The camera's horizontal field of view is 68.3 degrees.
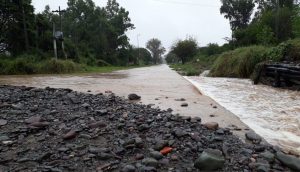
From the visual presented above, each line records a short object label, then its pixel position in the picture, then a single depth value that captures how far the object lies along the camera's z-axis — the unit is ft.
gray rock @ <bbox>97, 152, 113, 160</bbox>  8.44
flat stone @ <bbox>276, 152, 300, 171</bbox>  7.91
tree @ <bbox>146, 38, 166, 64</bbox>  263.64
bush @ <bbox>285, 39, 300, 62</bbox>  30.54
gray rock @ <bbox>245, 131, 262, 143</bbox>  9.82
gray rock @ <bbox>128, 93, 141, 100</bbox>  17.82
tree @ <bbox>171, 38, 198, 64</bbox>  128.51
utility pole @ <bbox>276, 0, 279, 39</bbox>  71.01
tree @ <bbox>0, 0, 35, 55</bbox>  69.15
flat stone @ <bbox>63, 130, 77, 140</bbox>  9.84
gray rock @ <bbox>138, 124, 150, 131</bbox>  10.60
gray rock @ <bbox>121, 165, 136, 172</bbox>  7.74
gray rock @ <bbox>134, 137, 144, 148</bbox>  9.08
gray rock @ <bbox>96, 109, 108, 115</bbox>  12.94
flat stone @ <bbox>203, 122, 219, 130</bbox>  10.90
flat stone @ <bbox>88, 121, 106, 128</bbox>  10.96
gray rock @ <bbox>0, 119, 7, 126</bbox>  11.55
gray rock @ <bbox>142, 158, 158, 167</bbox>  8.02
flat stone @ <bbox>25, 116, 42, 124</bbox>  11.60
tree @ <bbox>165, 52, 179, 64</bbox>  246.07
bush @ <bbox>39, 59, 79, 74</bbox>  51.62
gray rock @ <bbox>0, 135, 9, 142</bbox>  9.96
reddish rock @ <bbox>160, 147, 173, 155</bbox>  8.68
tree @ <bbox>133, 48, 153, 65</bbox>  207.19
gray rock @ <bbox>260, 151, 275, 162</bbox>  8.27
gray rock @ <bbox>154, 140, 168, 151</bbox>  8.95
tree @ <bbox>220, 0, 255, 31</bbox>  129.39
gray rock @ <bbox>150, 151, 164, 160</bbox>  8.38
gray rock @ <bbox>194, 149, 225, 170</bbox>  7.87
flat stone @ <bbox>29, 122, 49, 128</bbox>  11.05
